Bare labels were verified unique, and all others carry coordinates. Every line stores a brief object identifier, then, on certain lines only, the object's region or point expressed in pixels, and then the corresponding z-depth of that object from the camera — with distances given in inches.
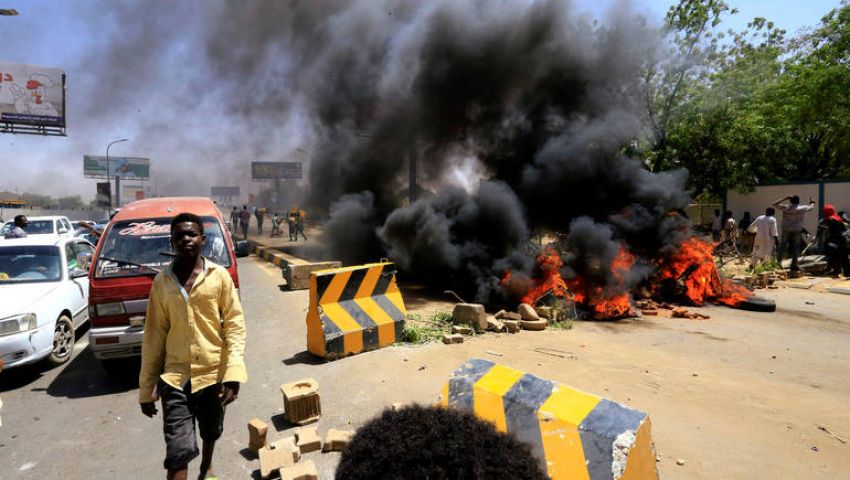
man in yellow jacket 96.3
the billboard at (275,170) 2448.3
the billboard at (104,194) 1475.1
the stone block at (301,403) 144.4
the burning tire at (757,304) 305.1
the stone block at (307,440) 127.6
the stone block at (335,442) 128.6
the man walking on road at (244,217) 909.9
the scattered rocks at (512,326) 244.7
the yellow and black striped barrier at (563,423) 75.6
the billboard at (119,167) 2242.9
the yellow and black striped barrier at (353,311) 204.5
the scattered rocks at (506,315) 259.1
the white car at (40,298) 185.2
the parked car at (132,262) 174.9
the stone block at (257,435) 129.0
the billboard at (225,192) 3470.5
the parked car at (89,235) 554.9
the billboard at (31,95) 1055.6
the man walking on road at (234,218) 1095.3
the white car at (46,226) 491.8
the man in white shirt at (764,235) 430.9
